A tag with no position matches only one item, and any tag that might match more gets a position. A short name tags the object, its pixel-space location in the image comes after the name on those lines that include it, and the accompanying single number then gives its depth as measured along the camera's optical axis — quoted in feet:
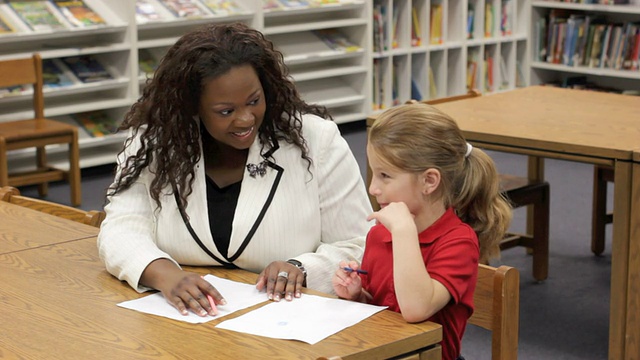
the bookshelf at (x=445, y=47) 24.00
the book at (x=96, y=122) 19.32
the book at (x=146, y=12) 19.34
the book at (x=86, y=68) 19.02
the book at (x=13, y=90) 17.95
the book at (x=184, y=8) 19.93
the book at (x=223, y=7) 20.59
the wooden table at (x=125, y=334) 5.46
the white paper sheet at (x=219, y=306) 6.12
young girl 5.84
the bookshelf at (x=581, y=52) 23.11
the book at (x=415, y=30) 24.27
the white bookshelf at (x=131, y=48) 18.54
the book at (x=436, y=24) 24.57
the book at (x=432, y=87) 24.91
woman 6.97
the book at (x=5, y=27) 17.75
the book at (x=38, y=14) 18.21
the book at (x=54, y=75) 18.56
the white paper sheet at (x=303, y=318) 5.69
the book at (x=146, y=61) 19.97
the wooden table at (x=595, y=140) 10.09
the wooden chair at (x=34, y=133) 16.55
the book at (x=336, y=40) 23.02
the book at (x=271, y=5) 21.27
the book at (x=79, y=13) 18.57
